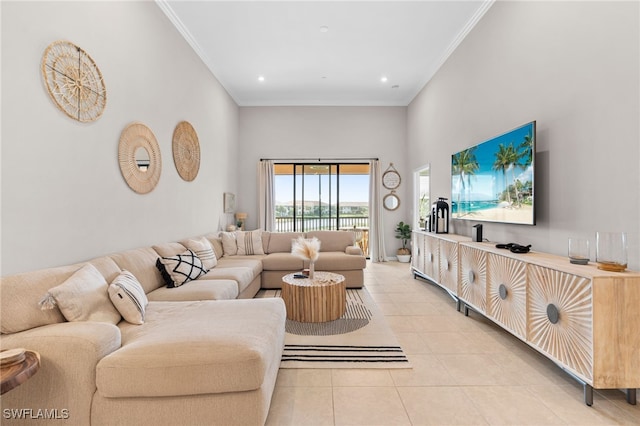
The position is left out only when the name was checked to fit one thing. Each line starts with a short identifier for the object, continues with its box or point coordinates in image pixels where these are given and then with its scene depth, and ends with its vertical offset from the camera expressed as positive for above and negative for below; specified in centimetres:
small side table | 112 -63
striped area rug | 236 -117
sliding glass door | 707 +35
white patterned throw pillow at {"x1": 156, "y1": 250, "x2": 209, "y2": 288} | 286 -57
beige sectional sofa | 145 -76
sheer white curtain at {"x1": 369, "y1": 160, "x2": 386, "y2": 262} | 682 -13
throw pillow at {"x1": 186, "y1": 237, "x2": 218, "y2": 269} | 360 -50
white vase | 335 -69
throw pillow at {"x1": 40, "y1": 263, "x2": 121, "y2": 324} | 169 -51
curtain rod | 690 +113
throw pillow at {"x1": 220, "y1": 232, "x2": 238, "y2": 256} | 476 -54
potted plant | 670 -62
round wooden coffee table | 307 -92
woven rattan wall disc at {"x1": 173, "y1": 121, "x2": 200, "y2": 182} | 389 +79
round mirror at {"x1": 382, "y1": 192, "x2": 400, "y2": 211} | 697 +18
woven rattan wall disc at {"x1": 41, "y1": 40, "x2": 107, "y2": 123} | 209 +95
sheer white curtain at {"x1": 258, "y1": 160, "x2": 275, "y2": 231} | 679 +32
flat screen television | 270 +31
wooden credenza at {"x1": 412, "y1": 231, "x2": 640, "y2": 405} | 174 -68
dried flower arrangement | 332 -45
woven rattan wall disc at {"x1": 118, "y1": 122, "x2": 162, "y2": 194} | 286 +52
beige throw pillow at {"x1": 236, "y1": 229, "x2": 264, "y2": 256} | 486 -54
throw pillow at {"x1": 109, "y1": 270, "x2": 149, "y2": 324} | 197 -59
